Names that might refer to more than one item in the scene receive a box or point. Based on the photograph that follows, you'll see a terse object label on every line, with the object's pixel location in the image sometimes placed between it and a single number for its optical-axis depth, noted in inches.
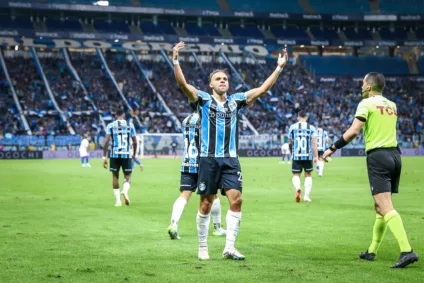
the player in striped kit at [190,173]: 452.8
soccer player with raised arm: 358.6
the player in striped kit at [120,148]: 684.7
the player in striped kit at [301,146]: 743.1
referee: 342.6
